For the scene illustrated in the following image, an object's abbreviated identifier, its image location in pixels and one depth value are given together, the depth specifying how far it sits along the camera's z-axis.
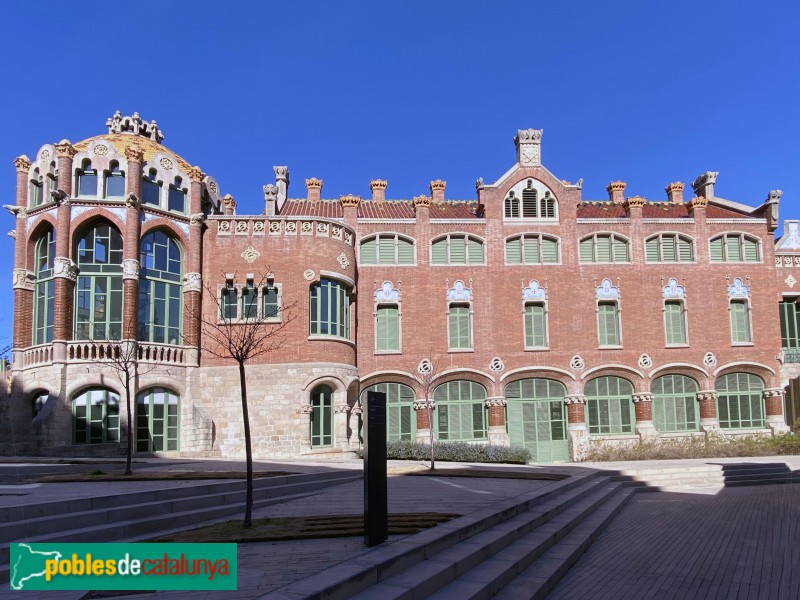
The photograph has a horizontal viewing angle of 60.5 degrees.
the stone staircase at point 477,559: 6.48
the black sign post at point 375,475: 8.07
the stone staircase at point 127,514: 8.05
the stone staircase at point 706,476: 19.73
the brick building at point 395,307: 23.98
